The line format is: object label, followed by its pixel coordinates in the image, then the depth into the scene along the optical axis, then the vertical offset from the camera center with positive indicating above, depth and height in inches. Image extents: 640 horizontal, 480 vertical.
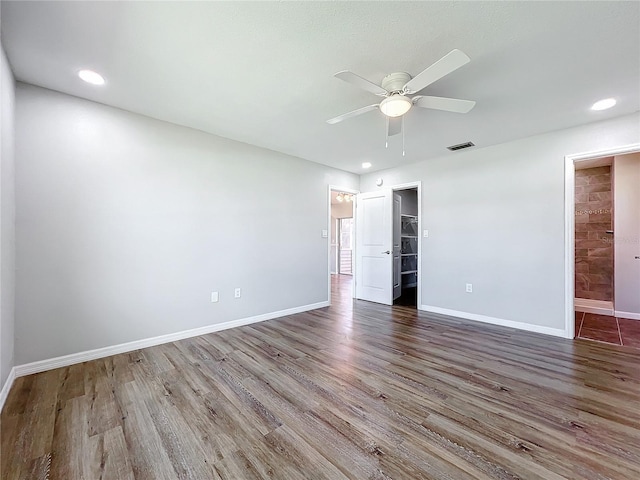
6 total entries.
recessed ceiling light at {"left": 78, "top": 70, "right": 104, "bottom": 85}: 84.8 +53.3
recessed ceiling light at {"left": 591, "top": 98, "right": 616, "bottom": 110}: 100.2 +52.0
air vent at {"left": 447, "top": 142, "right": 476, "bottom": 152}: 146.8 +51.9
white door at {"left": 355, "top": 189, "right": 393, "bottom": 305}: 194.1 -7.2
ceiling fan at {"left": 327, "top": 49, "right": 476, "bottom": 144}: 68.5 +42.9
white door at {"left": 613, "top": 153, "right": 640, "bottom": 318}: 152.5 +2.3
